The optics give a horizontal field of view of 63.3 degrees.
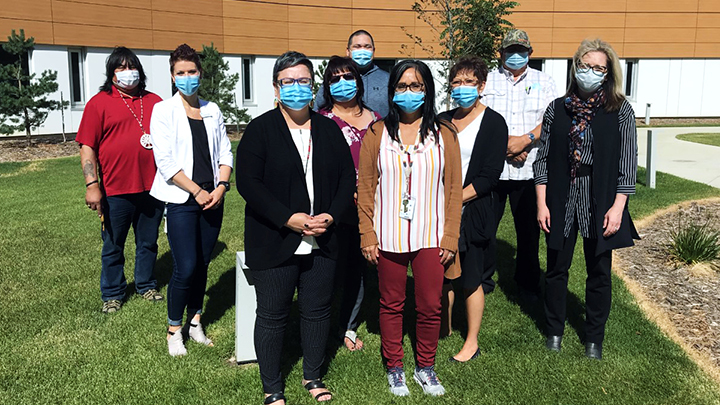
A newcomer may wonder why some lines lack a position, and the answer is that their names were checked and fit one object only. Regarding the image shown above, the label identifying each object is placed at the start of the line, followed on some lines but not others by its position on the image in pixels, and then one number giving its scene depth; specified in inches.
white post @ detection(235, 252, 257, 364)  171.0
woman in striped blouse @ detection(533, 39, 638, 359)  163.5
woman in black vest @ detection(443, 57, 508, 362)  166.7
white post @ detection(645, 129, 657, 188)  413.4
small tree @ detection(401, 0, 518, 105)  720.3
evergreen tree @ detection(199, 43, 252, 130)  824.3
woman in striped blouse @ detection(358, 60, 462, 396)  148.8
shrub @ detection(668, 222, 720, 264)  253.8
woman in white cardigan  170.1
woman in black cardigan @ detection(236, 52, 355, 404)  140.6
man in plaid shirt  201.5
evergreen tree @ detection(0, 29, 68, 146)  663.8
